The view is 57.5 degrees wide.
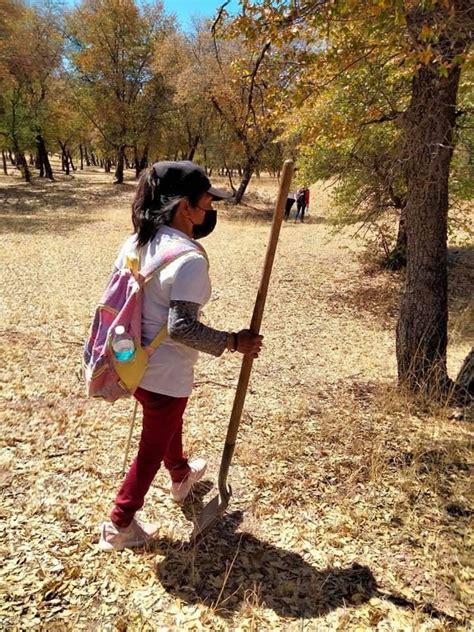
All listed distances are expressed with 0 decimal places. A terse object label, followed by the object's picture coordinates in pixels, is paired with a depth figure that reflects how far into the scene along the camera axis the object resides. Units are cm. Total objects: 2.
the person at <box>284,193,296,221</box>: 1889
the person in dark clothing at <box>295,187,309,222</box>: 1912
